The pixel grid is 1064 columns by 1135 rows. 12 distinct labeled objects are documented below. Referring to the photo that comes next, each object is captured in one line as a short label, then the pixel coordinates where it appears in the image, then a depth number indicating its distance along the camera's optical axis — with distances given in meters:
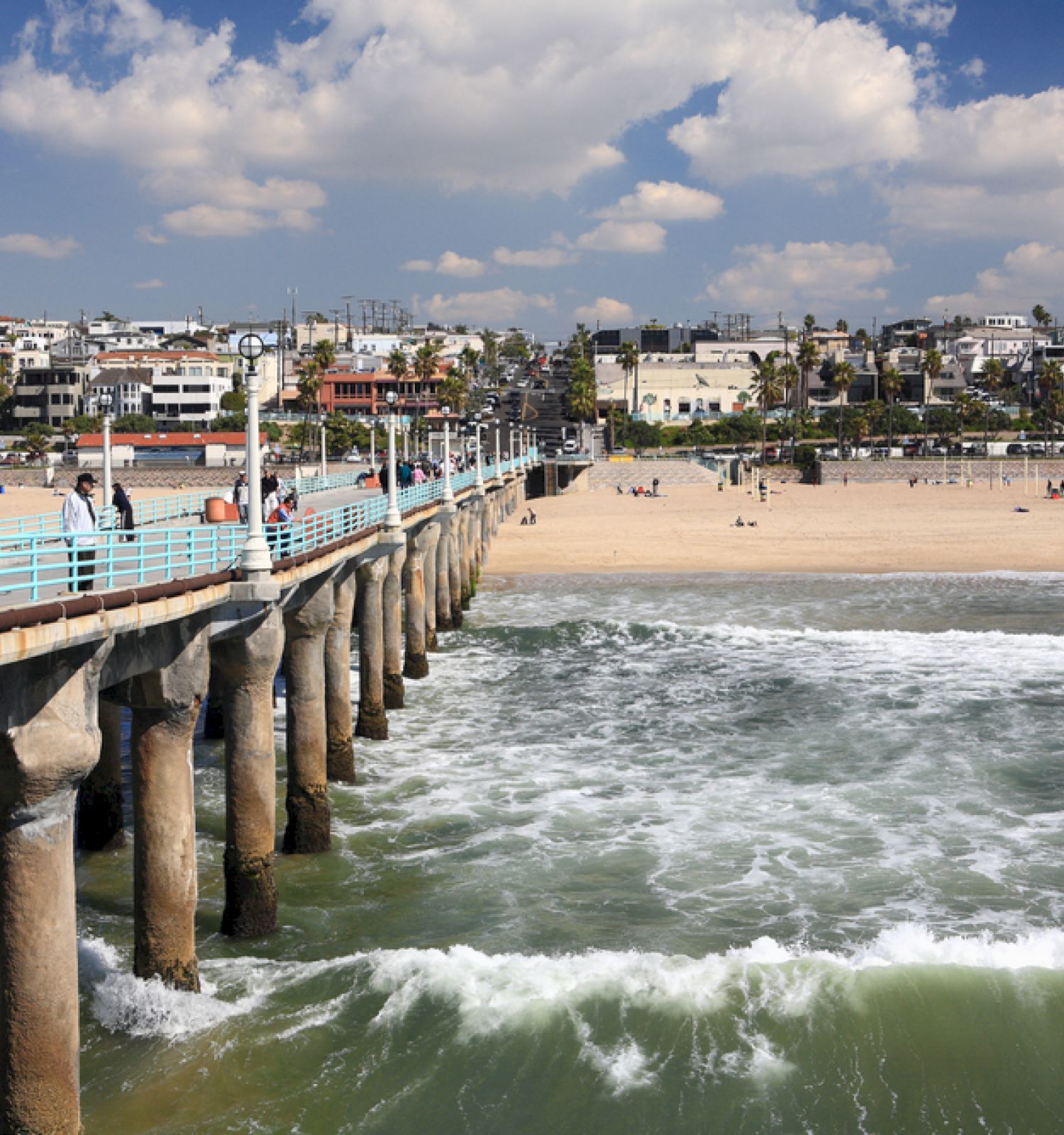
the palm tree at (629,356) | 139.12
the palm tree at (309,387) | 108.31
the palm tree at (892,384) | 120.94
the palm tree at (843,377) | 125.44
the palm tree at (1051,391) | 116.19
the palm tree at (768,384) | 118.88
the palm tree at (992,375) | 132.62
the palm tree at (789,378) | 119.94
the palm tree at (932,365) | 129.00
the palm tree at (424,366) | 125.94
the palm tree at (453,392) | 113.88
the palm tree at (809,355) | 123.75
